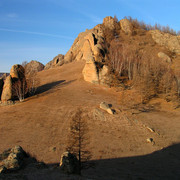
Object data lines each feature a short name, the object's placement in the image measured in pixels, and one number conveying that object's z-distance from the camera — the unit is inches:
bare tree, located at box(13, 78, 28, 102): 1043.3
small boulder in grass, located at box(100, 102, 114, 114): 901.0
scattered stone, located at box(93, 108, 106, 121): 857.5
